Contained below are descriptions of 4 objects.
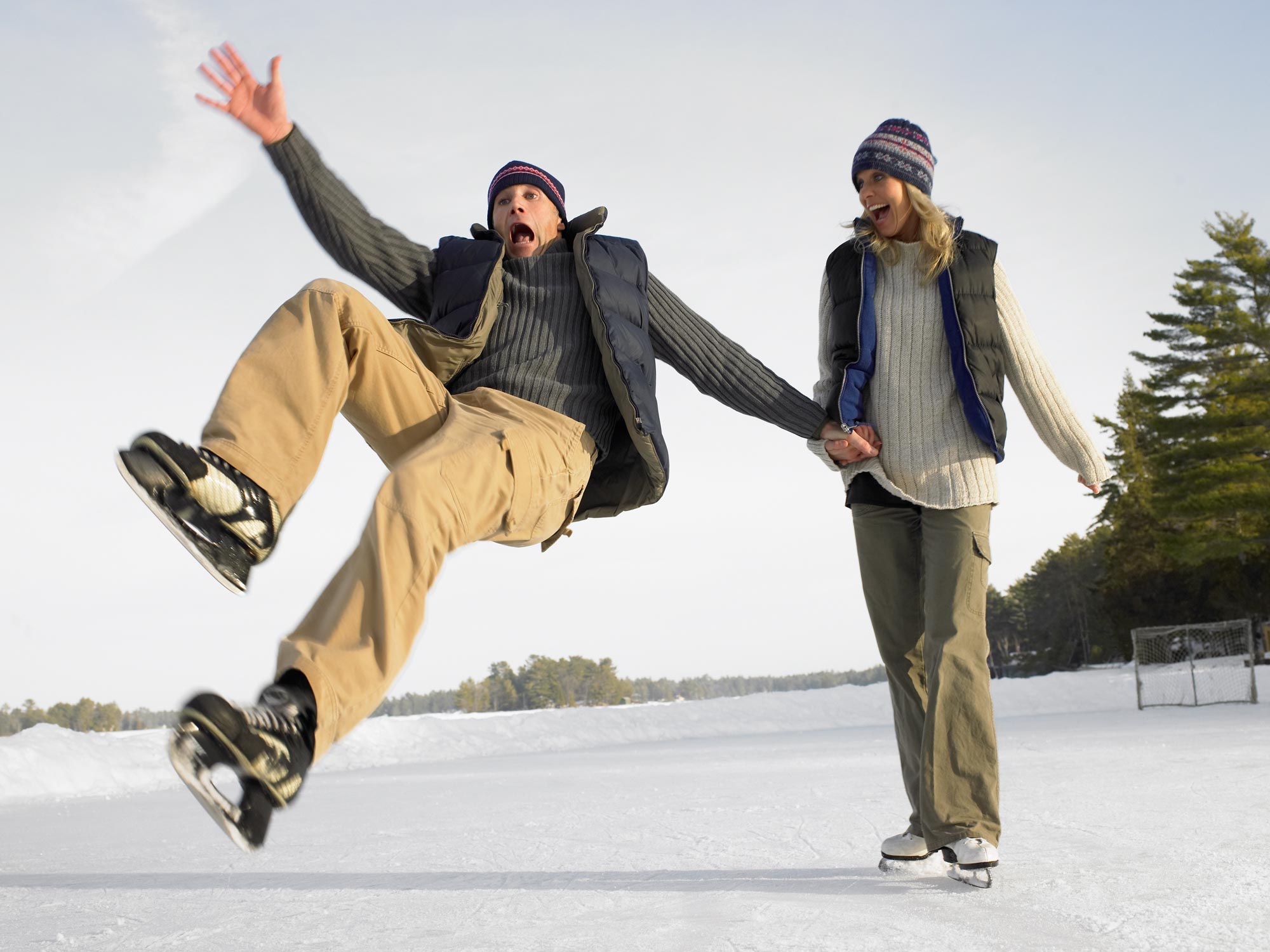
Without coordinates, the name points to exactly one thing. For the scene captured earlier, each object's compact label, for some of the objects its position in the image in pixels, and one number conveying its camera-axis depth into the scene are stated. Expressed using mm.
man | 1734
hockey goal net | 14859
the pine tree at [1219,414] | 23812
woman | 2896
